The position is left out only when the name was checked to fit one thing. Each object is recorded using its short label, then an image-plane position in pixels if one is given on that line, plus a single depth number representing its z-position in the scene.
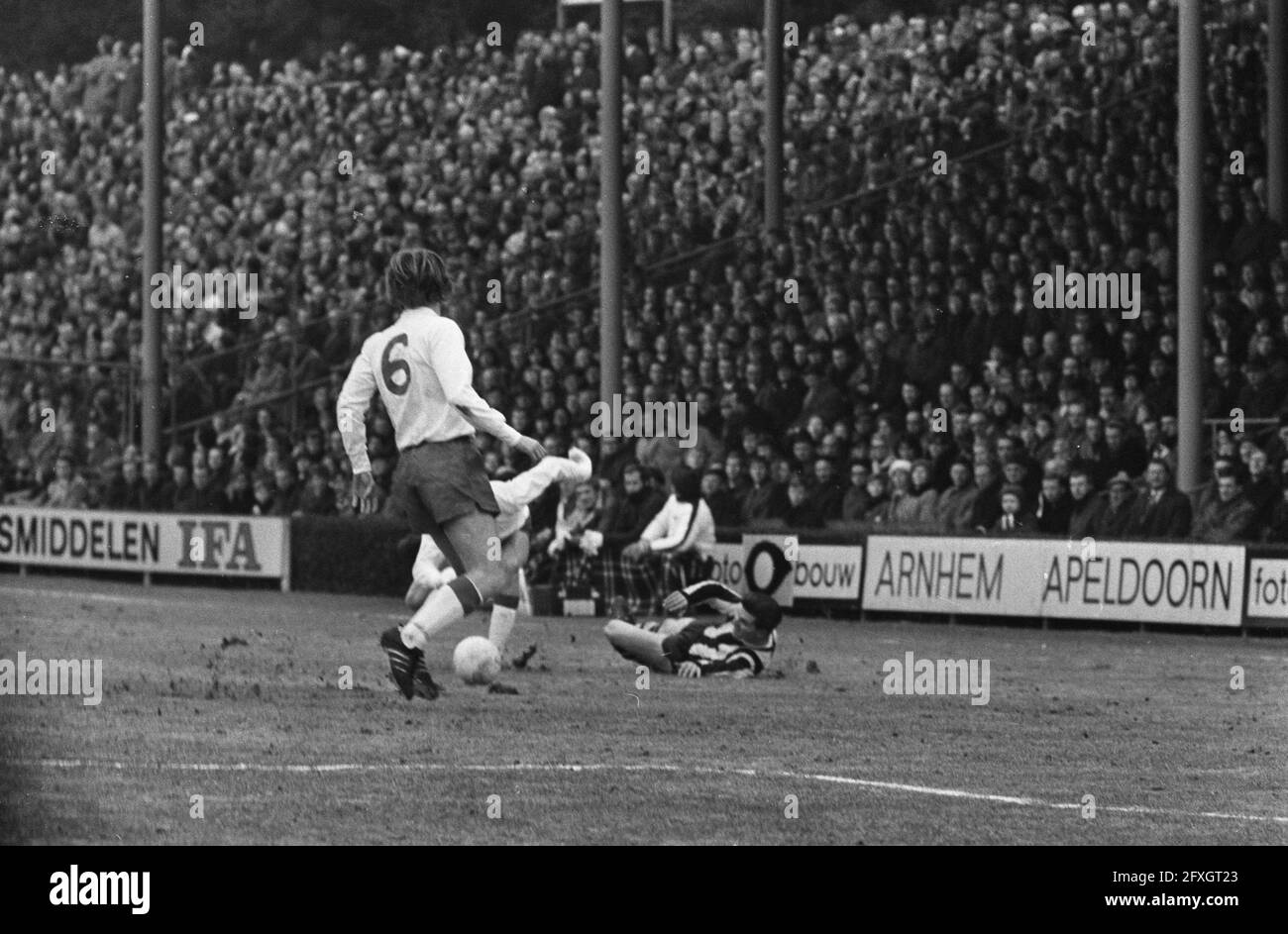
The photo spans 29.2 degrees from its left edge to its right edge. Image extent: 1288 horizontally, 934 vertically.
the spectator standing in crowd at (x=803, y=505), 22.42
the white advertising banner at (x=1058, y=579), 19.72
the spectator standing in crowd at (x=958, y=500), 21.05
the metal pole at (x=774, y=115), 27.03
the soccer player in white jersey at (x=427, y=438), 11.38
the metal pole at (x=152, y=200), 27.34
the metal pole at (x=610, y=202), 23.67
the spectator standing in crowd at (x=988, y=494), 20.89
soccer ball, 13.47
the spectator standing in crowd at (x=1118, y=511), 19.98
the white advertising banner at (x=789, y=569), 22.03
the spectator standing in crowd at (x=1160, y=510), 19.81
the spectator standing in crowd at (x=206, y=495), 27.20
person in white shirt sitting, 19.16
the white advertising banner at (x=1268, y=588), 19.38
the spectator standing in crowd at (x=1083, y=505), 20.27
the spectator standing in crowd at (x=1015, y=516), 20.47
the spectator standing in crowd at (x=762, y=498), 22.59
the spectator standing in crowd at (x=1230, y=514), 19.61
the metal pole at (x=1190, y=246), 20.98
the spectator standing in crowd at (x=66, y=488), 29.03
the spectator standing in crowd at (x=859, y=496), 22.22
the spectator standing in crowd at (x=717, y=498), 22.83
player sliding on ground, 14.76
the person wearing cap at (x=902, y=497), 21.66
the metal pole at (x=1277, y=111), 24.48
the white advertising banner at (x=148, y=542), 26.62
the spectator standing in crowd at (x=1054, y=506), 20.34
